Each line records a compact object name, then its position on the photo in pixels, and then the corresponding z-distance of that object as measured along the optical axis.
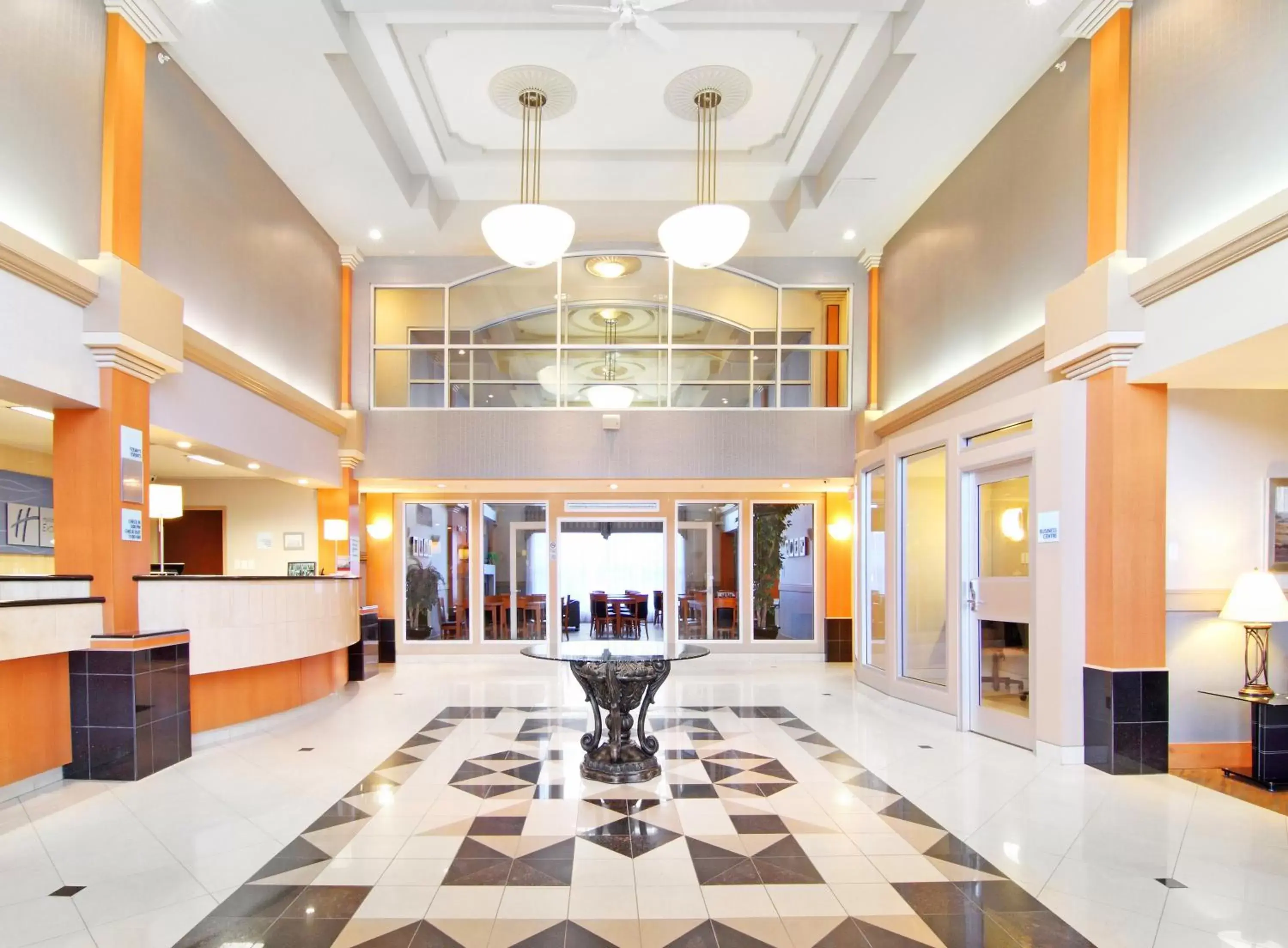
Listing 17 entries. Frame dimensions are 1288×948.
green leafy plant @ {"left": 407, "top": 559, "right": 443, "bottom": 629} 11.12
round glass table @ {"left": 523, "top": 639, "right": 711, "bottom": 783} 4.96
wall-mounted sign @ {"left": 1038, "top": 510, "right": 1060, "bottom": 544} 5.48
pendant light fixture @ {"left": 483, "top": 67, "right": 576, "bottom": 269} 6.23
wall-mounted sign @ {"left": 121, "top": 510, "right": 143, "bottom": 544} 5.21
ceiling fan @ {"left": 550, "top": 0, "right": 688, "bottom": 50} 5.09
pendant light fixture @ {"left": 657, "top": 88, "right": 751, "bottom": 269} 6.33
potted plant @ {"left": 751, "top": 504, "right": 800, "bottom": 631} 11.22
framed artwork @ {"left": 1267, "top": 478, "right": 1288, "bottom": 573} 5.24
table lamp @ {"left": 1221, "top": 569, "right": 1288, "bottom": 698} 4.66
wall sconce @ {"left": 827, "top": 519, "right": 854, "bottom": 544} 10.98
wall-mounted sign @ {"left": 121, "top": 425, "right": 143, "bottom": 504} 5.23
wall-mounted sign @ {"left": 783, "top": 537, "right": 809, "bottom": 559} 11.27
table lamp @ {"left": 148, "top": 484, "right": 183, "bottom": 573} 6.69
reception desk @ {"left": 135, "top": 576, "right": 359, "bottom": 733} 5.60
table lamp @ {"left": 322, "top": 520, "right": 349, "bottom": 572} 9.61
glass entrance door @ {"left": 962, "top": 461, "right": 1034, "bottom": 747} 5.93
